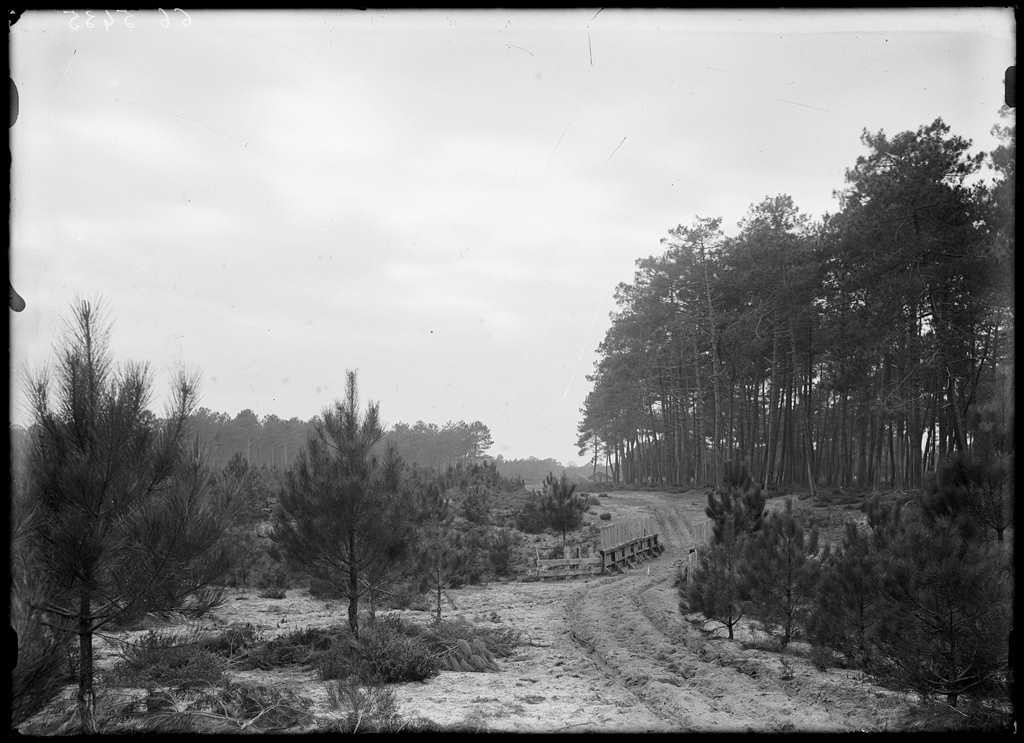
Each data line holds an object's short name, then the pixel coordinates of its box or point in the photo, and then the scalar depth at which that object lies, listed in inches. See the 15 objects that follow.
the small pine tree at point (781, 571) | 350.6
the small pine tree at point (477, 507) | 992.2
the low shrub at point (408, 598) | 475.4
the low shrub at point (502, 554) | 765.9
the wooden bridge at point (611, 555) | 750.5
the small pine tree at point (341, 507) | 391.5
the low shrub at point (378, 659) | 314.8
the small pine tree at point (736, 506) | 478.9
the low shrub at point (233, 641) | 357.1
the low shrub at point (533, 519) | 970.7
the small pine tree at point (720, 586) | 379.6
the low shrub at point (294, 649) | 350.3
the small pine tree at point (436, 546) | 475.8
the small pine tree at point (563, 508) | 926.4
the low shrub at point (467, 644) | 350.3
